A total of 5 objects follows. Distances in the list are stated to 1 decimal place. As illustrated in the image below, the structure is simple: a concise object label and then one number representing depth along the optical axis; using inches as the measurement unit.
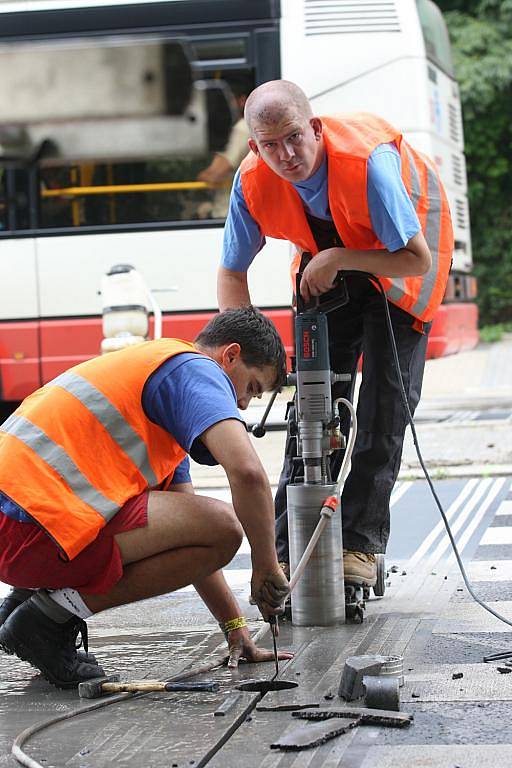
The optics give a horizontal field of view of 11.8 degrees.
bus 758.3
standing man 306.0
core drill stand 319.5
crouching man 260.3
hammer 262.5
